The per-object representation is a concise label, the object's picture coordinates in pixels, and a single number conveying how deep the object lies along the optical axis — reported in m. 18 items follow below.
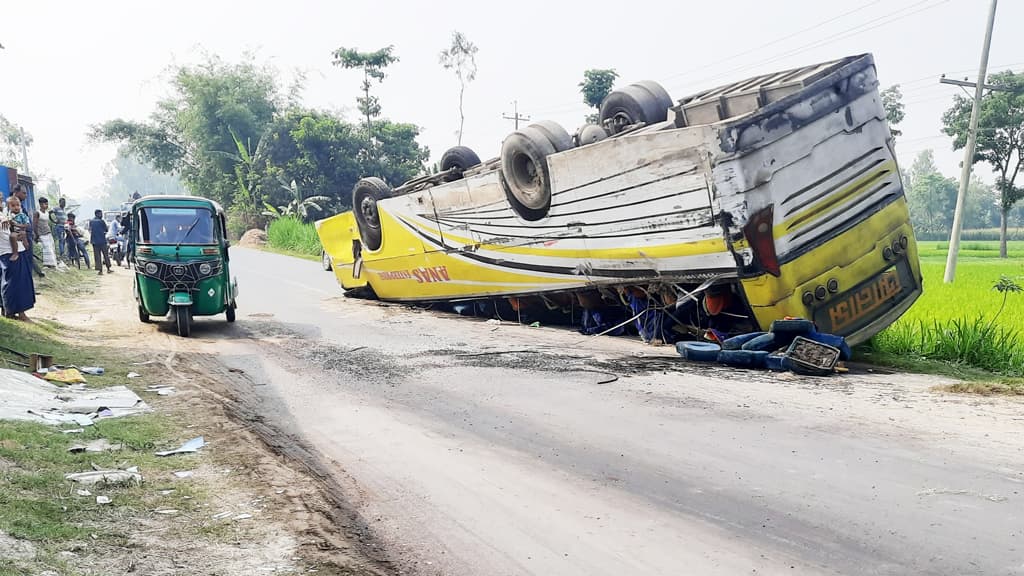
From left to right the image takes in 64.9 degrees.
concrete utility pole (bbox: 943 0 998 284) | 23.91
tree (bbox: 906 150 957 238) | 101.38
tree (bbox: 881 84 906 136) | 61.41
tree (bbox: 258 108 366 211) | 47.59
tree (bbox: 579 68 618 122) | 48.38
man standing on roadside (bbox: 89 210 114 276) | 22.80
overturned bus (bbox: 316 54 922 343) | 9.36
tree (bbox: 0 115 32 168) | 73.94
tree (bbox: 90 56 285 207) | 57.15
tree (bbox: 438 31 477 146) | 53.31
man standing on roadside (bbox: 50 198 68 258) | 22.92
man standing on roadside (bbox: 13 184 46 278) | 12.16
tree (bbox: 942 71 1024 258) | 40.00
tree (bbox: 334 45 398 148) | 49.31
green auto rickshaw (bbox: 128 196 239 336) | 12.38
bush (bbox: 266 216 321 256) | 35.03
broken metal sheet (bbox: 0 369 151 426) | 6.52
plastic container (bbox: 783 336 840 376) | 8.75
